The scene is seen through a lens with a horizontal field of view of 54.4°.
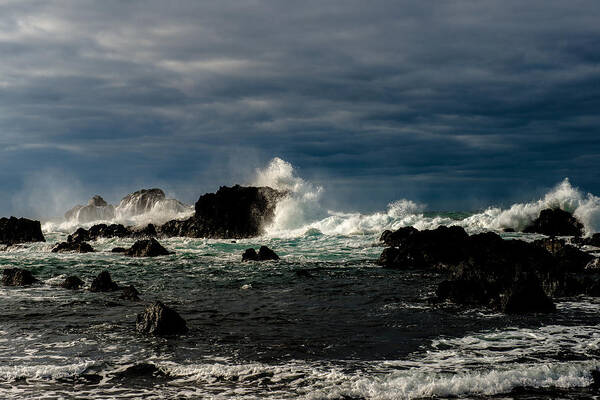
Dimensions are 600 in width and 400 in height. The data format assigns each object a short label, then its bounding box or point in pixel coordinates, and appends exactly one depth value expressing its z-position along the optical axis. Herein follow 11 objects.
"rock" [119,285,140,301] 17.20
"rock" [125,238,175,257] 33.97
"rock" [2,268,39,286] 20.94
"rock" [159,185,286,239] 54.22
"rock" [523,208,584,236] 43.75
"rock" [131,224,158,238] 57.41
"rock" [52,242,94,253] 37.22
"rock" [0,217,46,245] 49.00
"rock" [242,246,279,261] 30.09
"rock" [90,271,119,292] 19.16
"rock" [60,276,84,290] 20.06
